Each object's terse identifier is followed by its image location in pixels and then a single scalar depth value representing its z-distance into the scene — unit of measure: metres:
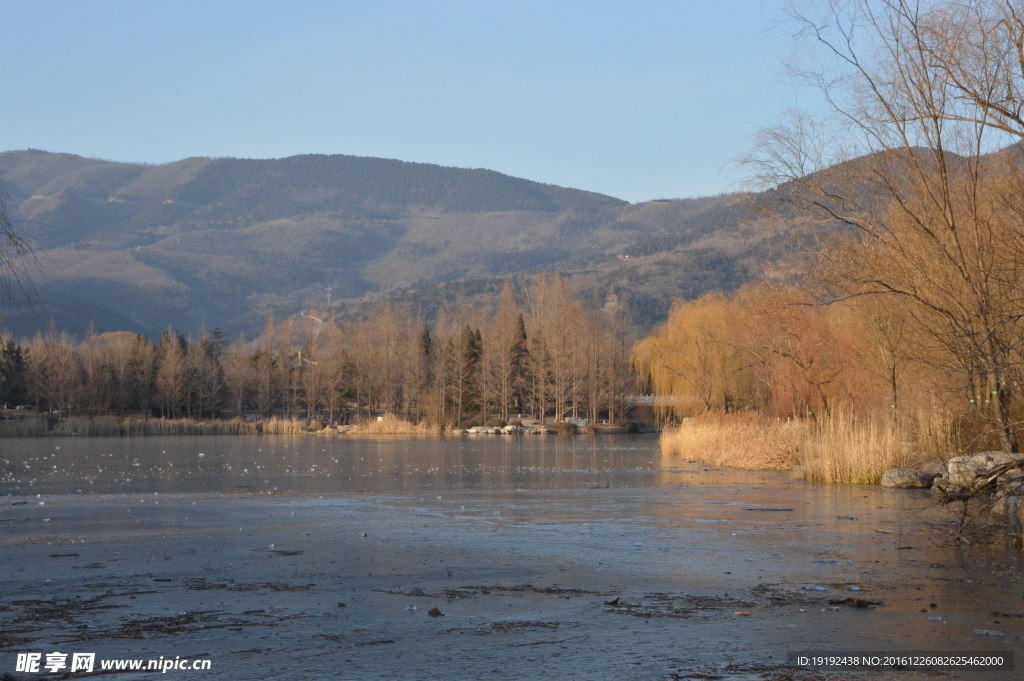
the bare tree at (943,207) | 13.09
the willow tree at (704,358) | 60.88
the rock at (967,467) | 17.78
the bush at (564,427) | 78.12
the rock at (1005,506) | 13.66
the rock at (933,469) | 21.50
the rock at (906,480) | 22.25
